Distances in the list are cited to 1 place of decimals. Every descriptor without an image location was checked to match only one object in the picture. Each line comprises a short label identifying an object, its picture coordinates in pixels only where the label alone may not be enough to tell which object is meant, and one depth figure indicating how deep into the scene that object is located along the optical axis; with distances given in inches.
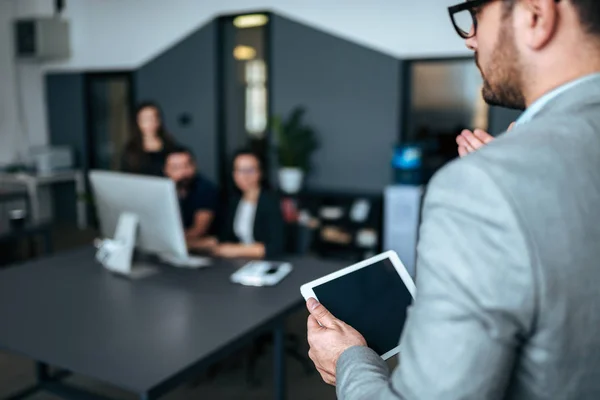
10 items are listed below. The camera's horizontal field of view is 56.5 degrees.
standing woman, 141.8
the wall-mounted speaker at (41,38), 268.1
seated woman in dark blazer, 115.3
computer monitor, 91.0
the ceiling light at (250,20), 222.4
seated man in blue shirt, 123.7
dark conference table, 64.6
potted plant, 208.7
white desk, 255.0
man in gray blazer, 23.5
